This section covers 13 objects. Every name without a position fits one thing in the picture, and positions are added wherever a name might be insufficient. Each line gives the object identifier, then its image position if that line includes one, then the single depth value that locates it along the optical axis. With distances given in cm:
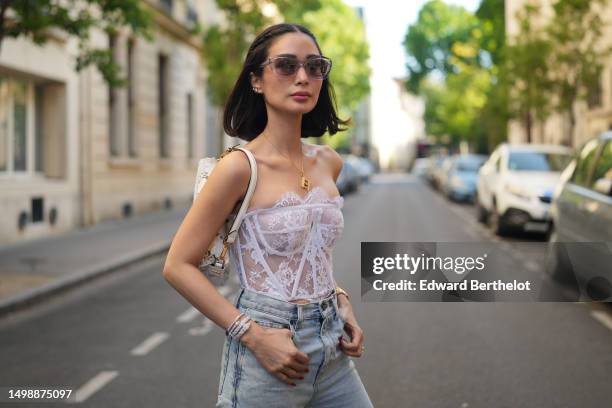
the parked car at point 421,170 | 7249
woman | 213
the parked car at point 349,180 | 3617
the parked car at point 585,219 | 733
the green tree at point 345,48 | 5066
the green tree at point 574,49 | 2453
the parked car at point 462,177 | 2997
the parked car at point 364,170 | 6022
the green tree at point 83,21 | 954
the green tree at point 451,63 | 5197
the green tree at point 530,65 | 2584
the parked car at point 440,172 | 3738
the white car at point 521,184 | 1494
